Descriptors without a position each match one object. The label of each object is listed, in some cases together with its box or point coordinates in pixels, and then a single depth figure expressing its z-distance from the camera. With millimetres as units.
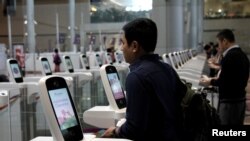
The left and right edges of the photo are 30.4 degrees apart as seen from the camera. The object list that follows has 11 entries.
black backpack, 2447
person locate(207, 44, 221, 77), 13239
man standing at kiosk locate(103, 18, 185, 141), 2244
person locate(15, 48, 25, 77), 16528
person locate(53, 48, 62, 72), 18212
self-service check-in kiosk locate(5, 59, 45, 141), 4586
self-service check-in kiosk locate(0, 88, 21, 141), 4075
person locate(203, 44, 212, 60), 20712
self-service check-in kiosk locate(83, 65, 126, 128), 3922
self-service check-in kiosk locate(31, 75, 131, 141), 2576
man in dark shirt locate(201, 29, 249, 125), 5188
